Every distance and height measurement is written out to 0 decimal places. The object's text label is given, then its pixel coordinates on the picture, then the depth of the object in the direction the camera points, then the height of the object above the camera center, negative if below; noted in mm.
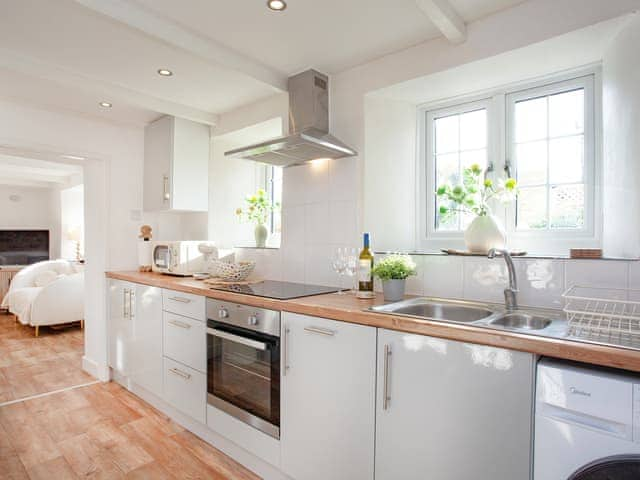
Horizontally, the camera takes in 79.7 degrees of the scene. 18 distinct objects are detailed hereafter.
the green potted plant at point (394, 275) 1837 -182
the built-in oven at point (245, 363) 1794 -639
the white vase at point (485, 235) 1873 +11
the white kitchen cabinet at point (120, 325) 2855 -686
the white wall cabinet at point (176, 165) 3020 +579
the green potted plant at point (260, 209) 3014 +223
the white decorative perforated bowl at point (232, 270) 2414 -216
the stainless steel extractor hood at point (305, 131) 2047 +579
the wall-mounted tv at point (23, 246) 6648 -186
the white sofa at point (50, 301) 4480 -797
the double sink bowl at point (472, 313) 1440 -315
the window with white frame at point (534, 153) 1856 +451
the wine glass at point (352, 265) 2166 -159
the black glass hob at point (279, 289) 1910 -294
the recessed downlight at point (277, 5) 1635 +1004
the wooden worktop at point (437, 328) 983 -301
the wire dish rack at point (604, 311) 1091 -266
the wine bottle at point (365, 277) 1944 -204
